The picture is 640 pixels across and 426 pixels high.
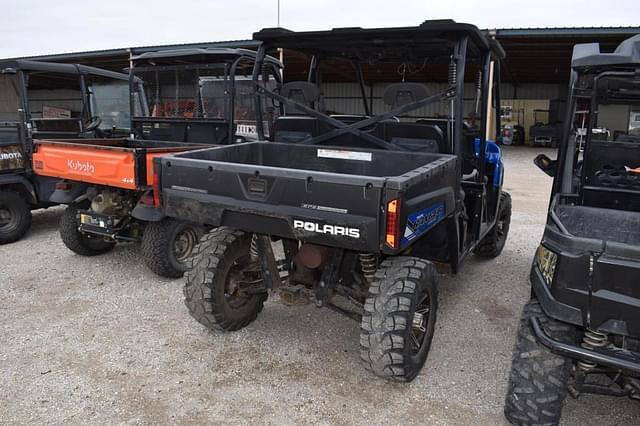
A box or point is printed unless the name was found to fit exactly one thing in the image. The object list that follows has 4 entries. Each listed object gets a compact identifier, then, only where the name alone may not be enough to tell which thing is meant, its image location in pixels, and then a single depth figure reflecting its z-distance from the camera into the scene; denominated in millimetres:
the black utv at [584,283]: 2055
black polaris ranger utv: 2693
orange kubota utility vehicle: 4449
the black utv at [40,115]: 5898
